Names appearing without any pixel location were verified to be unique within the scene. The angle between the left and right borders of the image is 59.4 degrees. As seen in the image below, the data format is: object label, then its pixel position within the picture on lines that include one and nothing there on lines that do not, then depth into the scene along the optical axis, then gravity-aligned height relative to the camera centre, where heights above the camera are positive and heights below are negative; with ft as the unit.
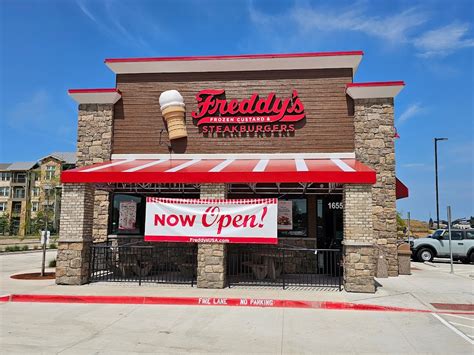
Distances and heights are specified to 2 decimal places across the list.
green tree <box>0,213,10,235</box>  211.41 -2.69
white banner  38.75 +0.14
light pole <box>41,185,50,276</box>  46.27 -2.12
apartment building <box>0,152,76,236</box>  214.48 +18.90
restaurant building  43.98 +9.02
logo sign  48.98 +13.20
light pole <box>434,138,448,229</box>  107.65 +16.99
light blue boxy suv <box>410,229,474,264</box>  73.82 -3.34
